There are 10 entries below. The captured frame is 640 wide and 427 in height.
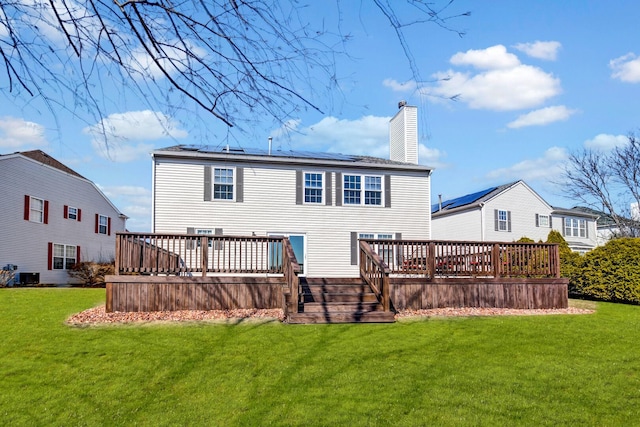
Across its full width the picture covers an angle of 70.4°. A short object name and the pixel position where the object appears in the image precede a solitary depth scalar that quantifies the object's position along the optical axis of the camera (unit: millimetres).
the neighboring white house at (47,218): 19453
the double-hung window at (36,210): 20898
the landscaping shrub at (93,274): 21922
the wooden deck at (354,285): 9922
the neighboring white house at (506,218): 25969
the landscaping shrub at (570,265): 14953
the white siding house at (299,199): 15883
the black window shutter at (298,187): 16828
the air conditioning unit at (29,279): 20109
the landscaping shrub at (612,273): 13141
